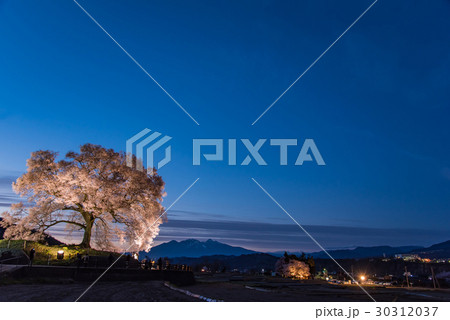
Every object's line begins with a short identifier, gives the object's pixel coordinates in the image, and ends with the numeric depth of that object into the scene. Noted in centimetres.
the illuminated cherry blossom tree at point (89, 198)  2827
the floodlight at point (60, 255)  2579
